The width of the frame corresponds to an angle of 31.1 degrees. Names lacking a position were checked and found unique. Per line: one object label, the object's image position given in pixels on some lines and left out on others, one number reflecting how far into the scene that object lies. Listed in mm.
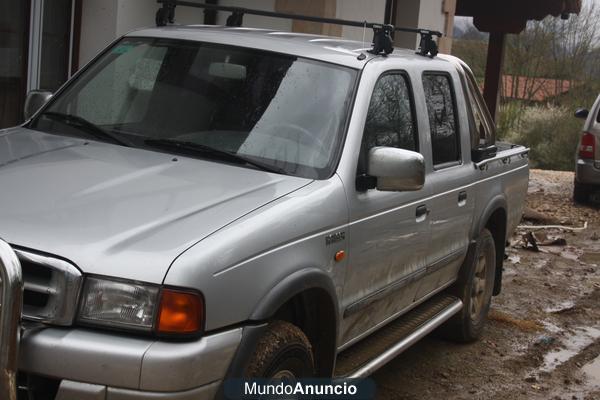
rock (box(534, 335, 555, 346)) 7711
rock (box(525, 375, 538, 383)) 6726
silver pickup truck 3652
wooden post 21281
